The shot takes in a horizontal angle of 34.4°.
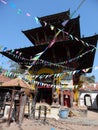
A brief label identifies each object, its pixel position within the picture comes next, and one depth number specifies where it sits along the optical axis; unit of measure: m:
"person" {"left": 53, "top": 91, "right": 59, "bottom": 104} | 14.82
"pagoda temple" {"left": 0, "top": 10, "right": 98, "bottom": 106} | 16.28
